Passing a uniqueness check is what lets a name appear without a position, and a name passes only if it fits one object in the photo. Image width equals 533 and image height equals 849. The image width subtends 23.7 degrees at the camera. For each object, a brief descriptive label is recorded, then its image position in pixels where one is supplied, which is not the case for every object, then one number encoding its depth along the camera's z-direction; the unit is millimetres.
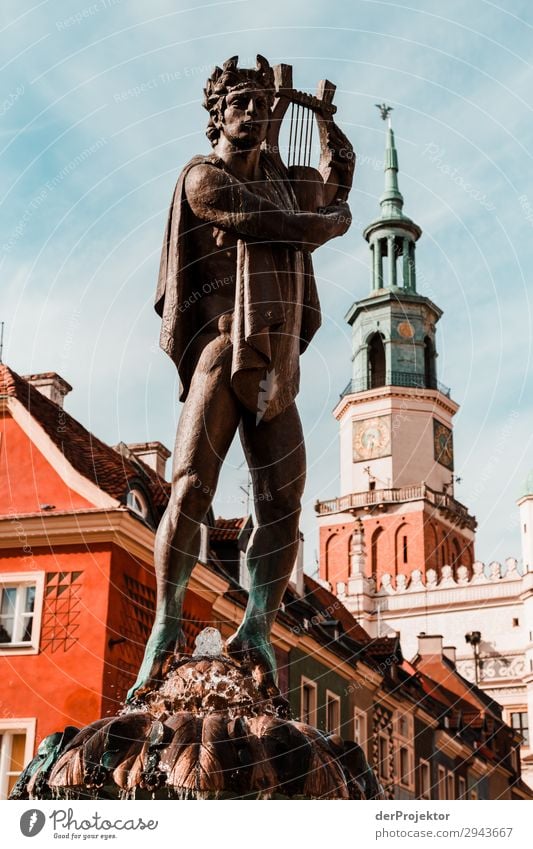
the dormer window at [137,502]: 21922
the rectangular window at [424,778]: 37219
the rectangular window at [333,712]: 29906
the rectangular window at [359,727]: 31286
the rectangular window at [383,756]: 33125
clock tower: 78875
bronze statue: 5691
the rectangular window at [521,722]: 66312
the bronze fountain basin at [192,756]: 4809
